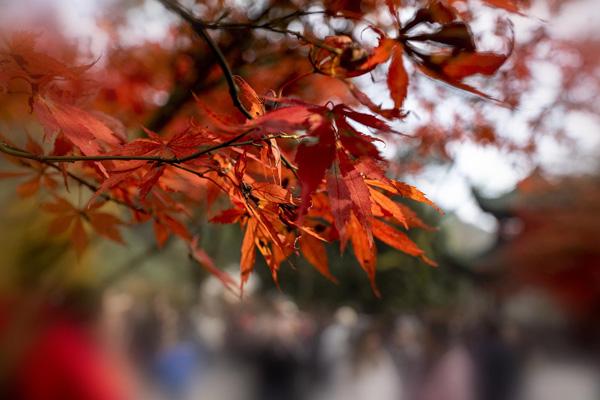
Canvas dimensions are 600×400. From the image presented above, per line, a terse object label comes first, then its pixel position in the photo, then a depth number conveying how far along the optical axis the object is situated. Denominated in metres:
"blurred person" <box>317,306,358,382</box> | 6.86
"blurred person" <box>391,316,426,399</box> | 7.08
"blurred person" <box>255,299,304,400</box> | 6.48
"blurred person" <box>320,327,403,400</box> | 6.61
